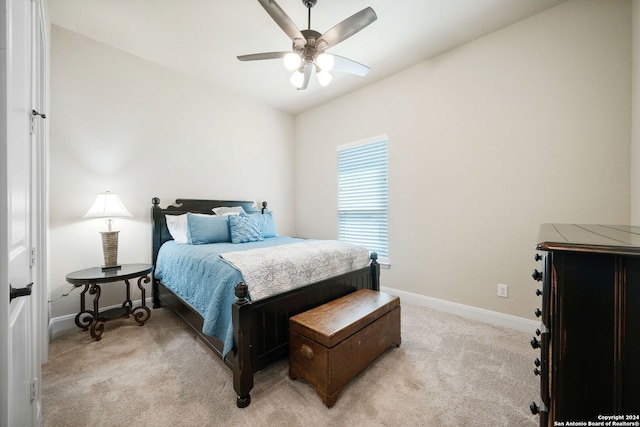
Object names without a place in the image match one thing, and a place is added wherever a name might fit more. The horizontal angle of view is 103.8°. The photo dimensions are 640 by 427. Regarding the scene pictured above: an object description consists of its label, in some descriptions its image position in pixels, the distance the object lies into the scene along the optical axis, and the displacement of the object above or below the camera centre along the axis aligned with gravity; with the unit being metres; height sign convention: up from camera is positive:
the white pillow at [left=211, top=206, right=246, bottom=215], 3.41 +0.02
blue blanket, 1.65 -0.54
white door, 0.76 -0.04
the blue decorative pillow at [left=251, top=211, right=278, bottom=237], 3.36 -0.17
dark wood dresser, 0.59 -0.29
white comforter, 1.68 -0.40
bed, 1.49 -0.75
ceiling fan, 1.74 +1.33
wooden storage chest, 1.47 -0.83
